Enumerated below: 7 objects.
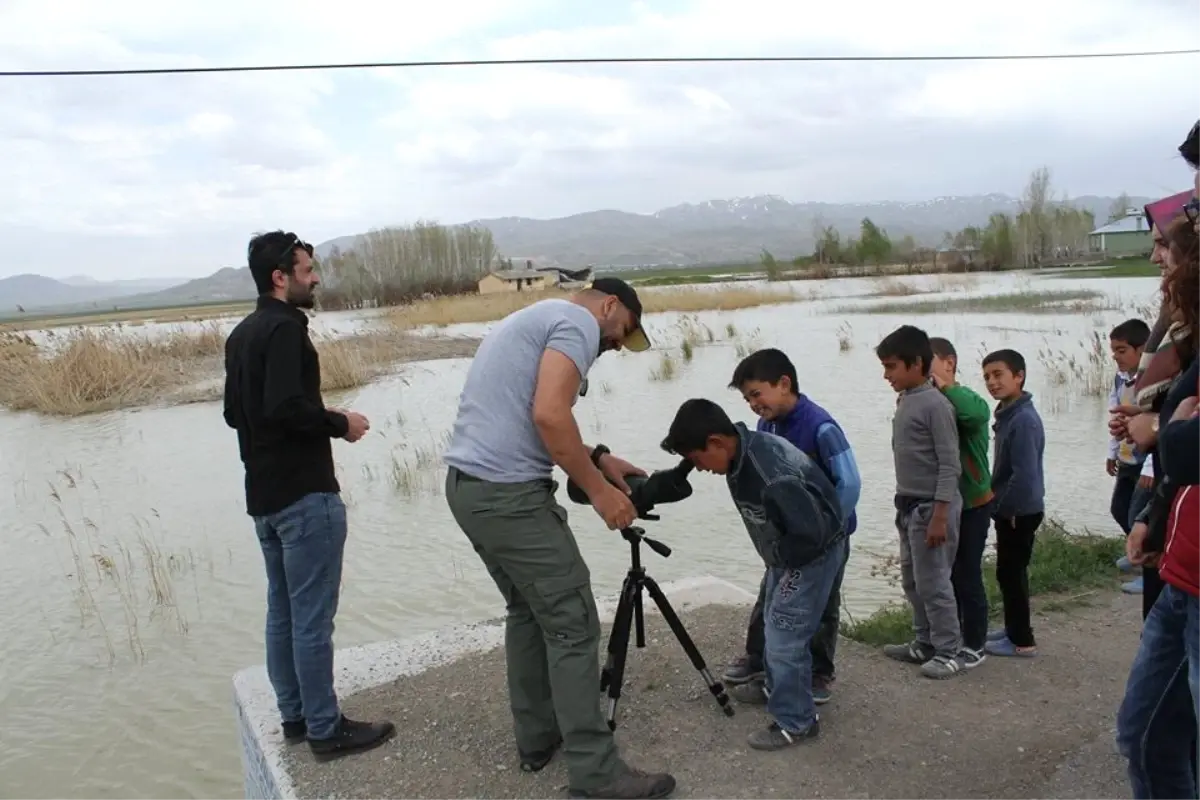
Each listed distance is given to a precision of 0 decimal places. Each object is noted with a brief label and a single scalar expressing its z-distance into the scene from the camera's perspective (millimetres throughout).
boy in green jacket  4020
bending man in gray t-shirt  2900
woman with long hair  2223
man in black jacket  3238
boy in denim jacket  3088
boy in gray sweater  3842
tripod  3432
